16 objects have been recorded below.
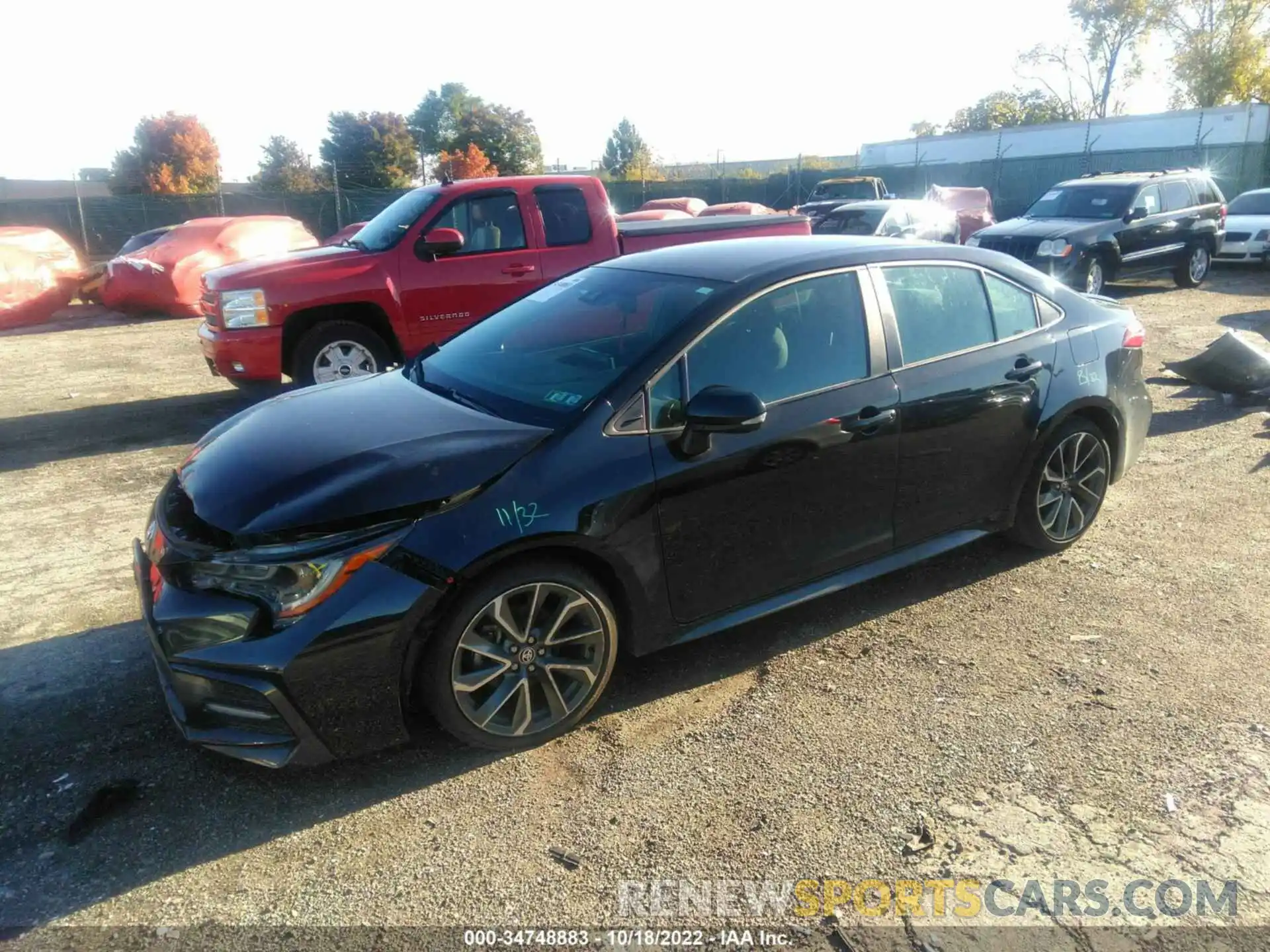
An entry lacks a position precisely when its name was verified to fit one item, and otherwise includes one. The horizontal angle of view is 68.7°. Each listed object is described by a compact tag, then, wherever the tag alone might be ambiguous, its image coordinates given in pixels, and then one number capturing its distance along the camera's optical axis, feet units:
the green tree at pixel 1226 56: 159.33
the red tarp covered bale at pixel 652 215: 55.57
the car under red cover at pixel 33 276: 48.80
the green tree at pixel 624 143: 289.33
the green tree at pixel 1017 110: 214.48
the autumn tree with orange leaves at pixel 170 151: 186.29
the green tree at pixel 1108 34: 179.93
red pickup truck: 25.25
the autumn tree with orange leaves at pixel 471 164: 181.57
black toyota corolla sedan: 9.55
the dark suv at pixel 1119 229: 44.16
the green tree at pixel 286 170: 159.63
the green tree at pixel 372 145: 190.80
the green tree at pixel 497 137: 206.69
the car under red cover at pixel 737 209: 66.49
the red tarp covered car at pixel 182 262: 50.03
